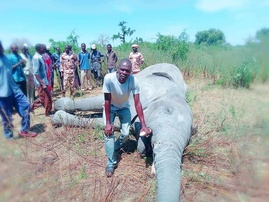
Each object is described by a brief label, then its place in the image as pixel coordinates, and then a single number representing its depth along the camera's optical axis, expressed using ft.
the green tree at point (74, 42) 34.01
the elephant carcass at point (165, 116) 6.80
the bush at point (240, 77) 18.92
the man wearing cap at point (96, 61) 22.84
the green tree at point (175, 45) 29.80
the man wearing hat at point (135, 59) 20.62
